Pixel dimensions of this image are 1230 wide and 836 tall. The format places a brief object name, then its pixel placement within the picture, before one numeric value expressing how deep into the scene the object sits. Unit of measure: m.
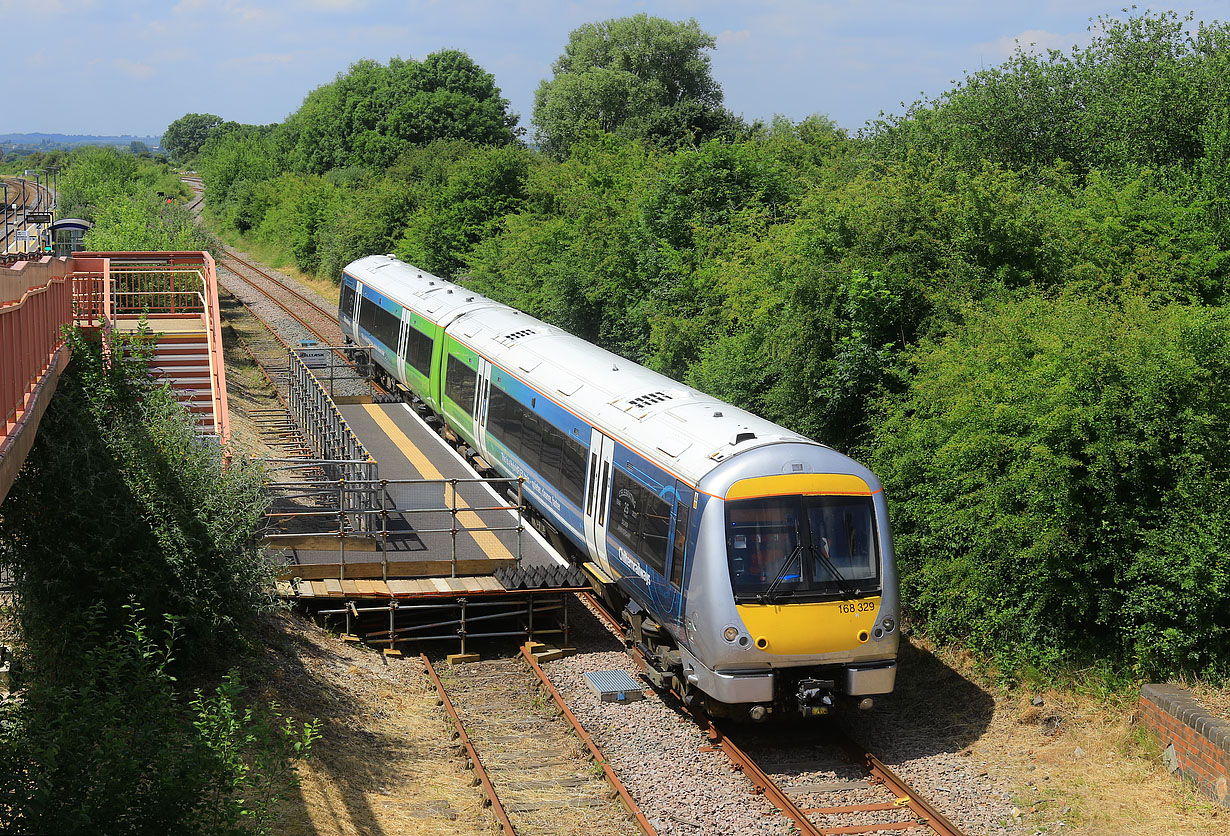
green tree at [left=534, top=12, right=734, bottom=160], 66.00
